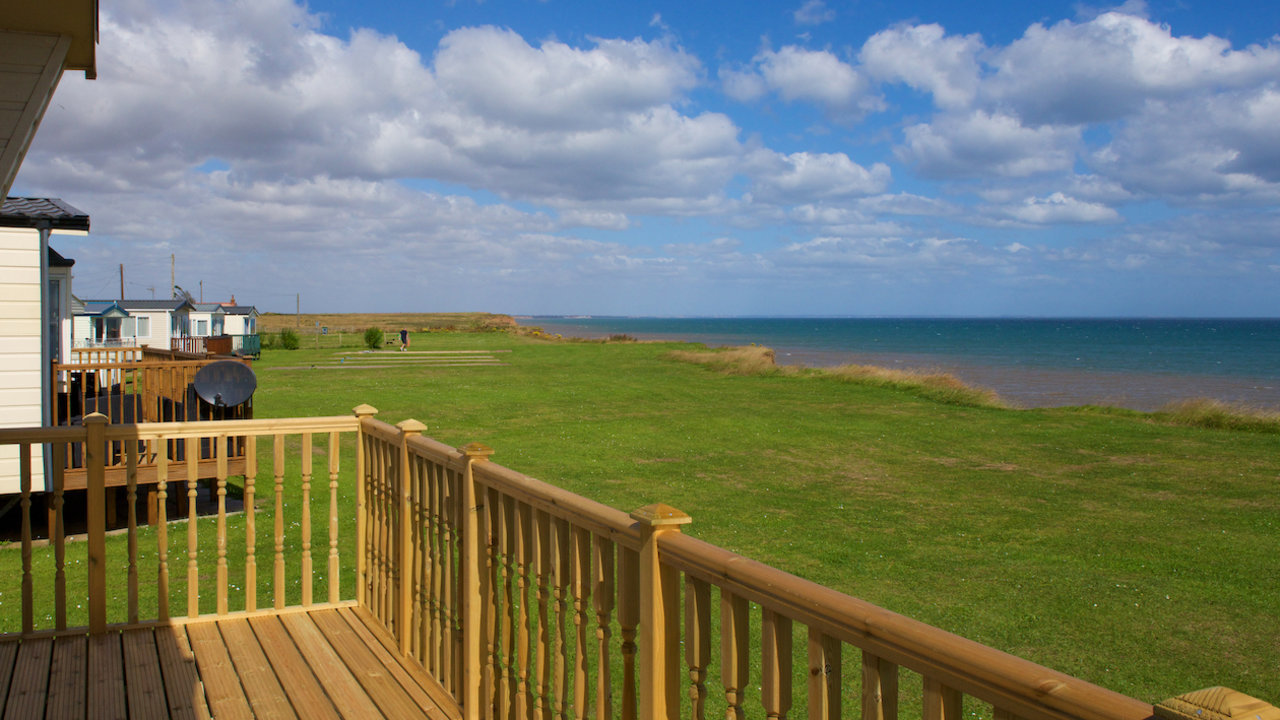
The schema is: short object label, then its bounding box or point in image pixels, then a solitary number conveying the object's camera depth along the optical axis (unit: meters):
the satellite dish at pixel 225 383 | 8.66
